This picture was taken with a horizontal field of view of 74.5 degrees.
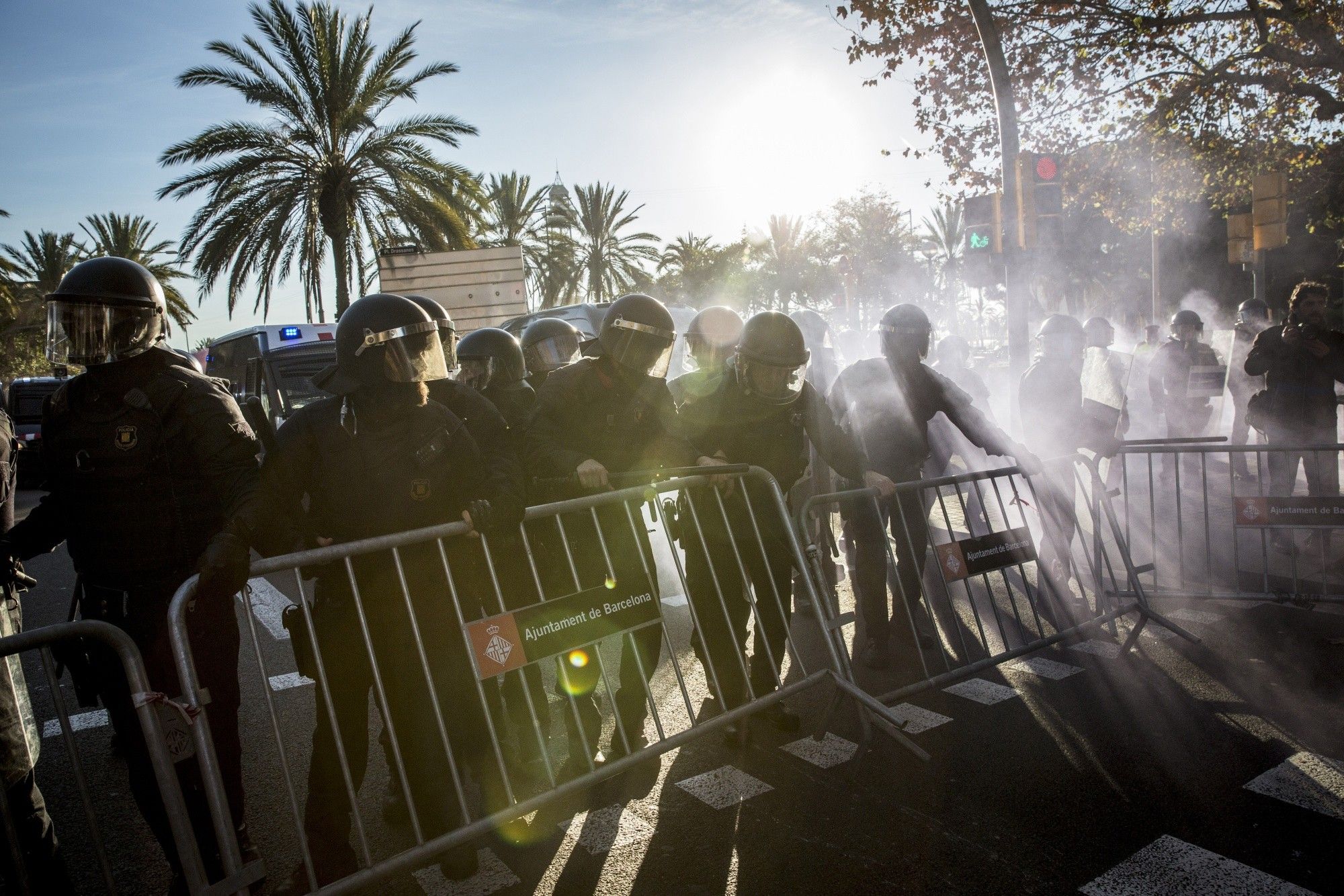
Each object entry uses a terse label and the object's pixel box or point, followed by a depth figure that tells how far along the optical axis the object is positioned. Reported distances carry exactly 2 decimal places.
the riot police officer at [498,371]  5.08
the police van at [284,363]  12.73
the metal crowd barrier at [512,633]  2.89
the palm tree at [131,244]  37.16
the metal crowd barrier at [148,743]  2.30
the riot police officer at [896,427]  4.91
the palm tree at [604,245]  37.00
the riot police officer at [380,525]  2.99
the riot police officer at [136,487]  2.75
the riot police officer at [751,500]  3.99
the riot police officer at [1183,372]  9.86
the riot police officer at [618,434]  3.70
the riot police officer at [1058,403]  6.10
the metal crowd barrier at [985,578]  4.16
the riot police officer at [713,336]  6.28
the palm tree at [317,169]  18.44
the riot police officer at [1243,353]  9.44
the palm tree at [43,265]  40.19
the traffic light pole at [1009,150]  9.77
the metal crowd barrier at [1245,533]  4.88
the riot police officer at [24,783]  2.58
